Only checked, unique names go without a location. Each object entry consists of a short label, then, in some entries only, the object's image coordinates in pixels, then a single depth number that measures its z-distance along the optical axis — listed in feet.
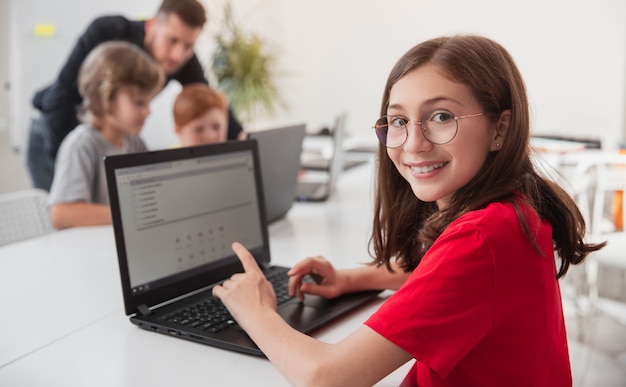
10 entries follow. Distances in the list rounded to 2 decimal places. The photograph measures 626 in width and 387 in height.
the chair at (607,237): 8.56
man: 9.18
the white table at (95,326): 3.19
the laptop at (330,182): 7.77
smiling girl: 2.74
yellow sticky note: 13.47
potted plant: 16.31
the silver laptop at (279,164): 6.18
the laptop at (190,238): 3.73
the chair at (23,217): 6.60
